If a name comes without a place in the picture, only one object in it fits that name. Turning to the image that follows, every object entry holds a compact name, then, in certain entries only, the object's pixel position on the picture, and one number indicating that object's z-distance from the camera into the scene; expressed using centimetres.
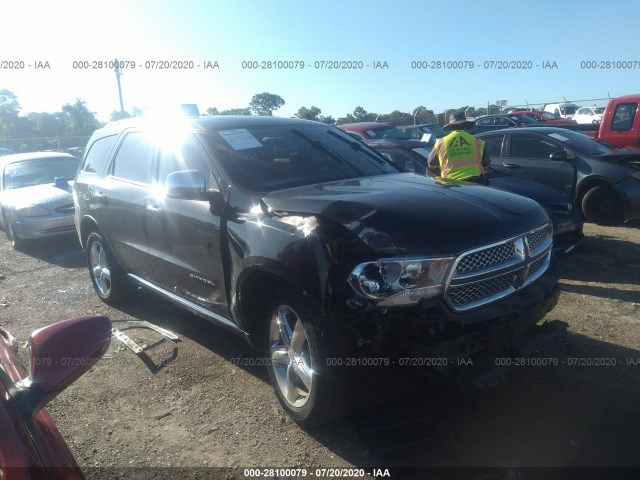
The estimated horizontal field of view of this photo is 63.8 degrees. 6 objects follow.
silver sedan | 830
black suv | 256
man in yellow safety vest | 586
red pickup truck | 1061
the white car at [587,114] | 2595
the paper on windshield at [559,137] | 805
